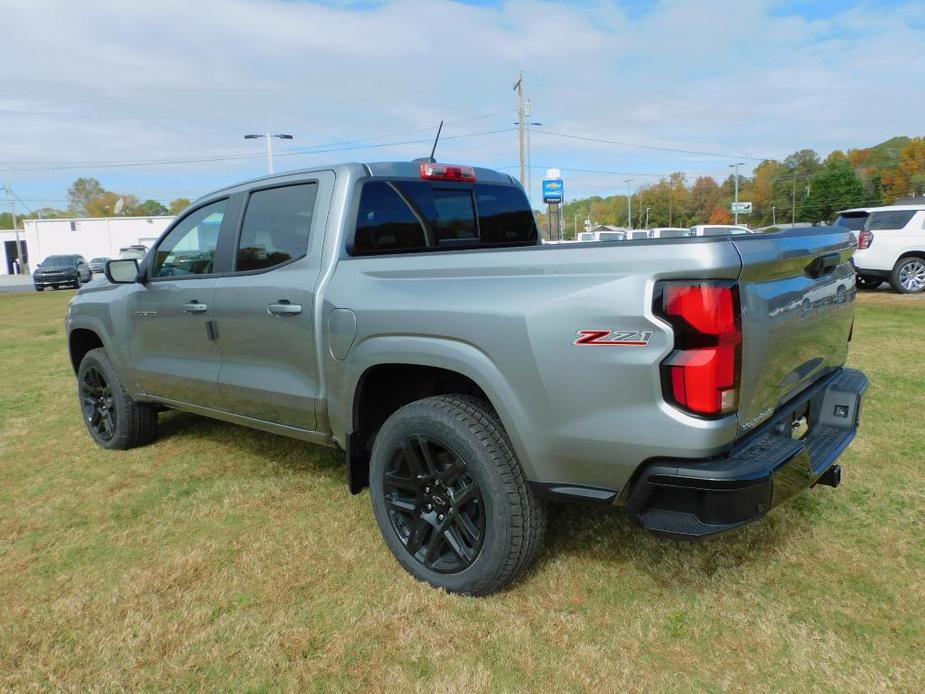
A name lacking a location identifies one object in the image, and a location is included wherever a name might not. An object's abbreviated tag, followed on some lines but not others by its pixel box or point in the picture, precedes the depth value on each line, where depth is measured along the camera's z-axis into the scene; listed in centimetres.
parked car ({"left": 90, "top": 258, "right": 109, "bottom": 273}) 3362
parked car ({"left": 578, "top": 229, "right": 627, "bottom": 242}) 1913
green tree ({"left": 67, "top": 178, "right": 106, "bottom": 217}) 10638
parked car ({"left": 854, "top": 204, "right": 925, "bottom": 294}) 1298
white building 6106
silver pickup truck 210
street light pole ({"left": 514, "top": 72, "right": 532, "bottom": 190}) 3534
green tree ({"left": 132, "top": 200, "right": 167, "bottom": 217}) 11494
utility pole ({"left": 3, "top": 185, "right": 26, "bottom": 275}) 5840
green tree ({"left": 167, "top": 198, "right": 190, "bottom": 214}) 10431
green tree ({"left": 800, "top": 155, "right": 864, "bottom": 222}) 8931
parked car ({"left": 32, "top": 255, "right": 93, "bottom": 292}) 2944
